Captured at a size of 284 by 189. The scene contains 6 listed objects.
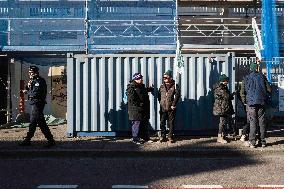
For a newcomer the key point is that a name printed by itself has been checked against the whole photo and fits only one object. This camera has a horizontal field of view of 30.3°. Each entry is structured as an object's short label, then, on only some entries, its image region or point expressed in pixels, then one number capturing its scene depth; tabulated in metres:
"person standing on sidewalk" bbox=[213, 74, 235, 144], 11.85
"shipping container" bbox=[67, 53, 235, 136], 12.75
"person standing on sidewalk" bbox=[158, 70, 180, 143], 11.83
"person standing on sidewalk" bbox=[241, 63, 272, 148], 11.31
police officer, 11.20
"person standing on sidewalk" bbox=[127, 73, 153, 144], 11.74
